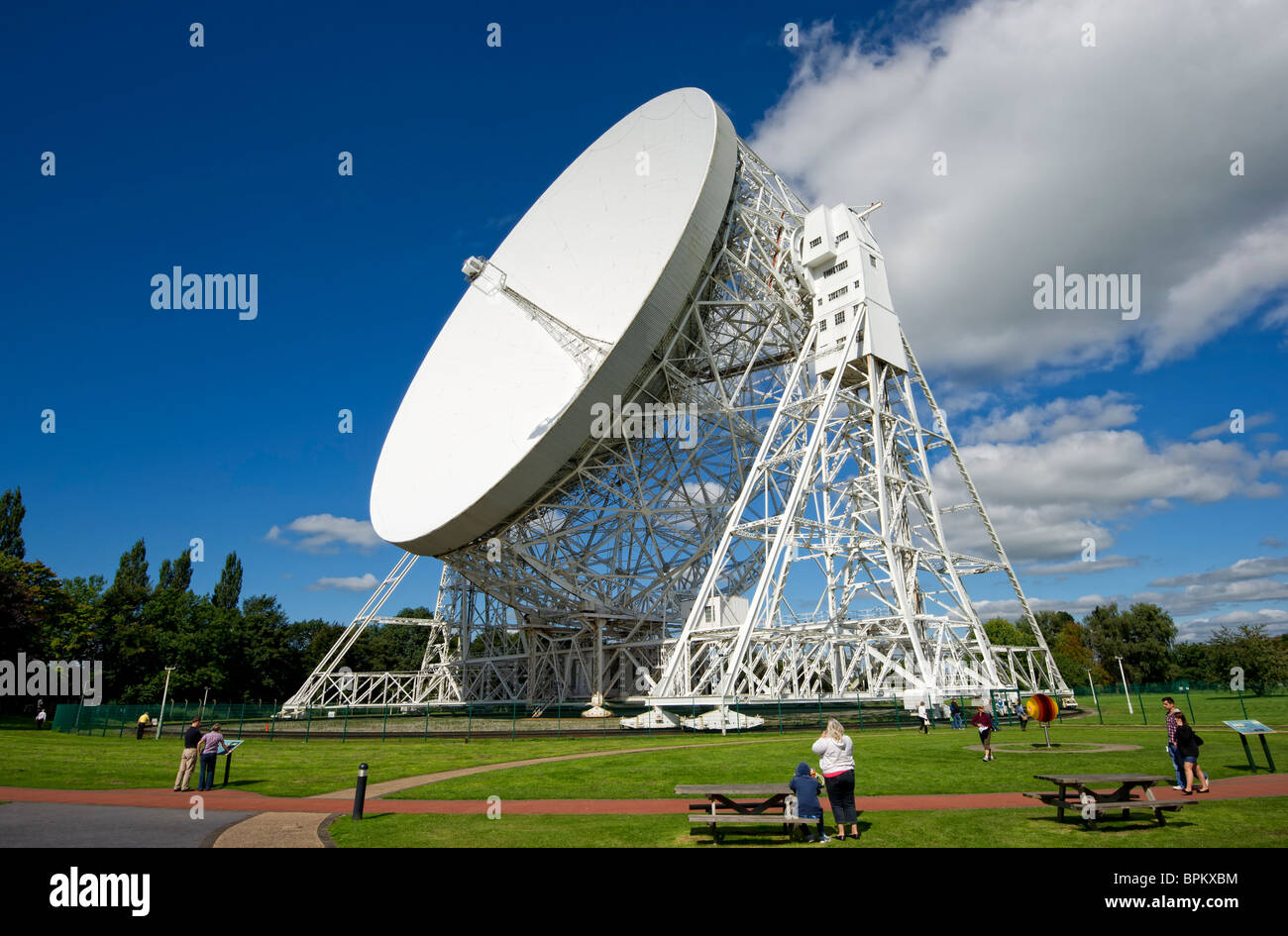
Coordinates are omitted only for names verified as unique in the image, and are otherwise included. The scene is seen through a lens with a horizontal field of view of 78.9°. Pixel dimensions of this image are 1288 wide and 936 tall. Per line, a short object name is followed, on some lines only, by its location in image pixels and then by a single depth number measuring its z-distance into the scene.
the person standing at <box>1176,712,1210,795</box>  10.34
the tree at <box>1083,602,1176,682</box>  76.12
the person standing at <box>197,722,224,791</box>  13.65
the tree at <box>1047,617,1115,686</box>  60.00
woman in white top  8.32
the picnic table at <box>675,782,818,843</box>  8.00
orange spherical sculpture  16.52
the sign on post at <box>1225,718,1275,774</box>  11.74
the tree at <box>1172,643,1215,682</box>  65.88
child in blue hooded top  8.25
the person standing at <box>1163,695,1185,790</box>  10.67
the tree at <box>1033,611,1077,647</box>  93.94
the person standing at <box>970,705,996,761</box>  14.67
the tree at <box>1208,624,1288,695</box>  52.00
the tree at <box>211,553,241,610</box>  77.00
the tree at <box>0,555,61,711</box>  38.81
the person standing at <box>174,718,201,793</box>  13.66
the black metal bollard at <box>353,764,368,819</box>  10.03
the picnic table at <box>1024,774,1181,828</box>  8.42
